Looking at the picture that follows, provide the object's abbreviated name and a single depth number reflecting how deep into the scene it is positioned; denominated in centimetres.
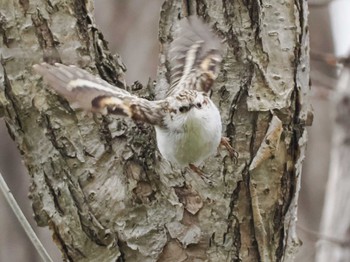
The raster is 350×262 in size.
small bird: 442
